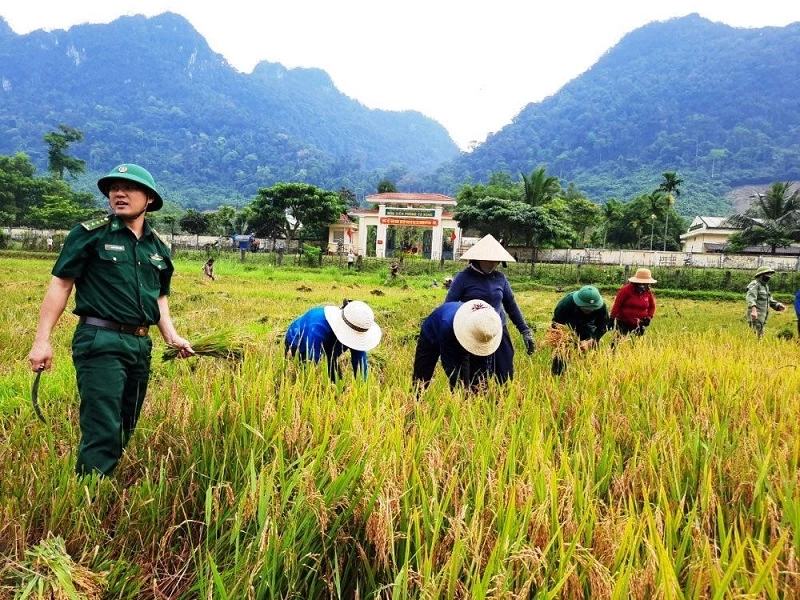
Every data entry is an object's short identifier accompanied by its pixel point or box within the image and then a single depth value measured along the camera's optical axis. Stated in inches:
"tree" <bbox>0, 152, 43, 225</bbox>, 1556.2
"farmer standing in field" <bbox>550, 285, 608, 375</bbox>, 193.5
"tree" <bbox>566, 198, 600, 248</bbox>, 1766.7
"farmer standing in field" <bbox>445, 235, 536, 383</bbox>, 163.8
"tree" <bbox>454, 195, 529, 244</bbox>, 1138.0
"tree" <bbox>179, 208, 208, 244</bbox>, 1916.8
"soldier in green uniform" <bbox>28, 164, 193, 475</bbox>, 81.0
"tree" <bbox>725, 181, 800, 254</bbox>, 1305.4
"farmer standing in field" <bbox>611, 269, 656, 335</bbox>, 234.1
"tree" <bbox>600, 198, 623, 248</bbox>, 1868.8
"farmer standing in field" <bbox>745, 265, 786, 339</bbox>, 295.1
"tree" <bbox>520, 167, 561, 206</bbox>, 1443.2
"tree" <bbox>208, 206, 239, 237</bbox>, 1835.6
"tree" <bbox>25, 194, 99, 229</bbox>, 1363.2
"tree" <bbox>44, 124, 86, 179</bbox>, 1781.5
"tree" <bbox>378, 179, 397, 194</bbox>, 1868.8
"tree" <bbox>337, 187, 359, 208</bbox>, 2267.7
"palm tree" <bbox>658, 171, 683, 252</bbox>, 1749.5
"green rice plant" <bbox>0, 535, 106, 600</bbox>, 46.9
